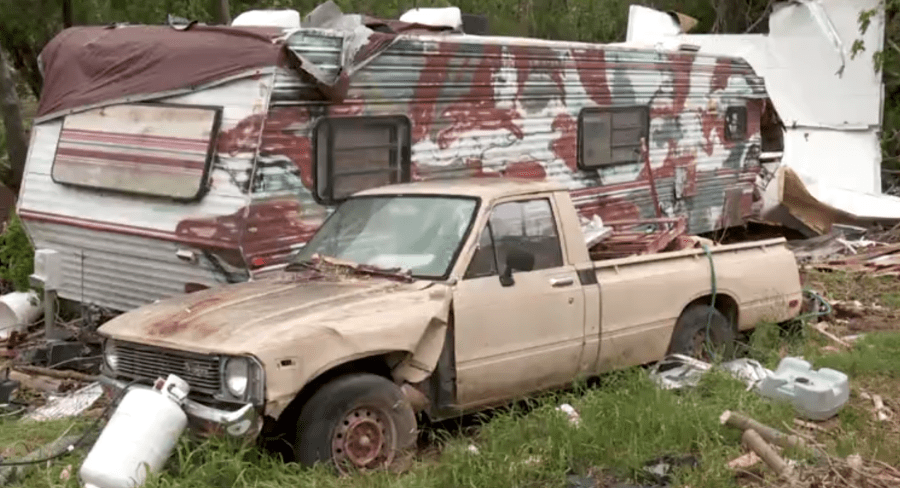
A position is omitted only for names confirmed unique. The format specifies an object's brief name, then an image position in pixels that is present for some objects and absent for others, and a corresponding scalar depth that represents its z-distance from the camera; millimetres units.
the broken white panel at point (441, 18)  10414
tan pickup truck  5465
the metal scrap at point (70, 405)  6968
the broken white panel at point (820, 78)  16672
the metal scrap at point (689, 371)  7148
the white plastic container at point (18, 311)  9742
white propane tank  5066
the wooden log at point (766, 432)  5798
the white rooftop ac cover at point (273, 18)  9656
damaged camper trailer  7992
